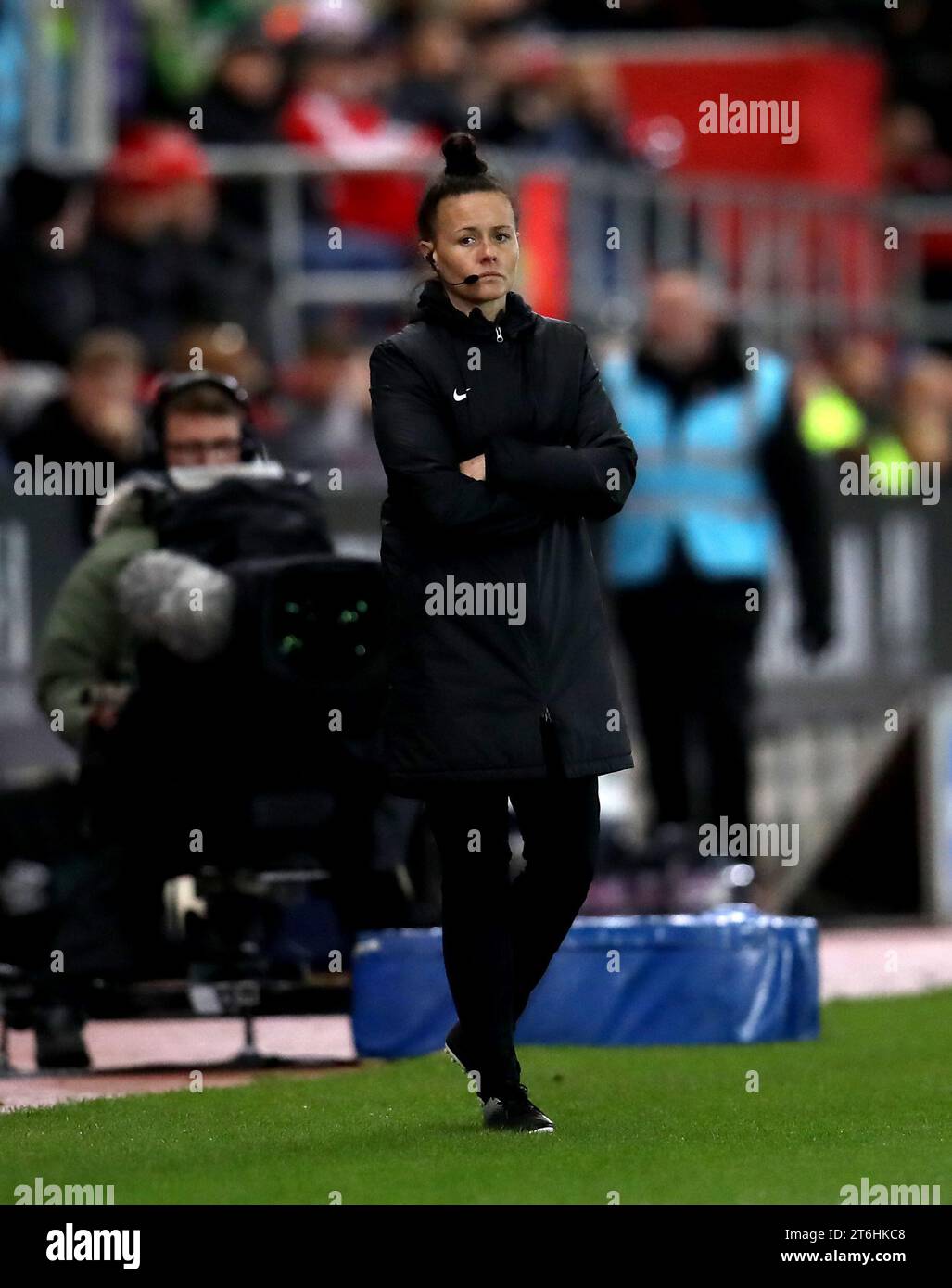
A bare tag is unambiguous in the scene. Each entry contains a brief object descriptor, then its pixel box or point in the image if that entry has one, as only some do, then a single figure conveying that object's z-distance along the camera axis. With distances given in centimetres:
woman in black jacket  611
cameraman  816
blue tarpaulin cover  863
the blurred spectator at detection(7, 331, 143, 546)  1177
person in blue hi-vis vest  1234
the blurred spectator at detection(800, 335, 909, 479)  1534
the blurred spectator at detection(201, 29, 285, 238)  1530
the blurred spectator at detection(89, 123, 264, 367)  1368
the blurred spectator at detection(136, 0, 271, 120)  1628
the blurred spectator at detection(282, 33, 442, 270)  1406
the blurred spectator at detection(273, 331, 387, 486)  1323
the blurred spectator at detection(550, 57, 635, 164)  1684
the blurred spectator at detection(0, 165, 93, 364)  1312
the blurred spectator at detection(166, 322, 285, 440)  1292
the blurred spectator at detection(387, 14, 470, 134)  1709
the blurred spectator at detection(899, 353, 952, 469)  1577
